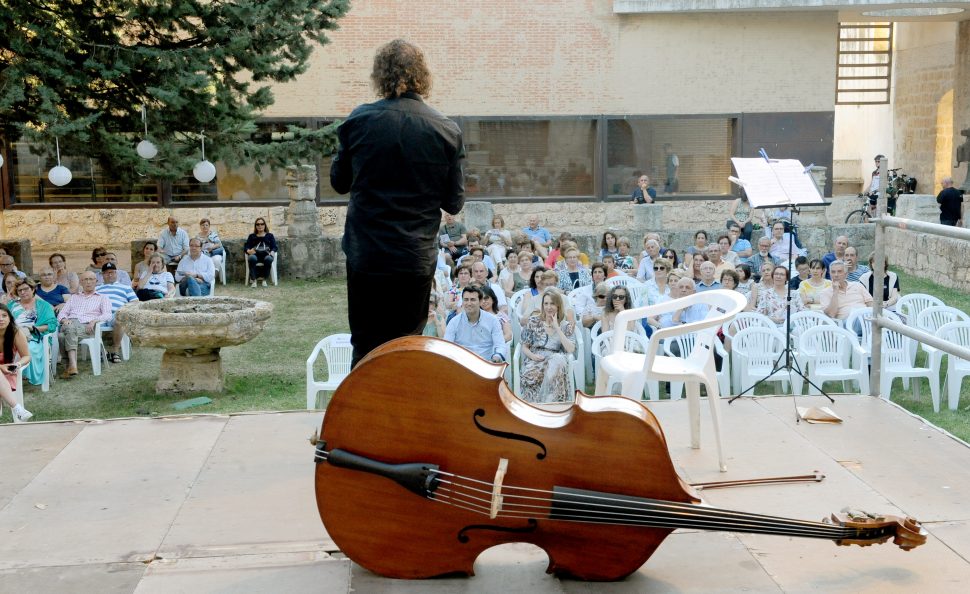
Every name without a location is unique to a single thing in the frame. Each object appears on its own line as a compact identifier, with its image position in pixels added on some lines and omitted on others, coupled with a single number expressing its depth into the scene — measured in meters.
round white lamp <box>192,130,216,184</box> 11.83
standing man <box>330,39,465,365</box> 4.20
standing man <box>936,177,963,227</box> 18.02
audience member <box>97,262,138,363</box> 10.88
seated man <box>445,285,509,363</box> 8.26
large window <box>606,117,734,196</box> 20.59
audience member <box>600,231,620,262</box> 13.42
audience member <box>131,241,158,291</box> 12.56
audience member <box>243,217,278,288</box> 15.77
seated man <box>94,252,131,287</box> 11.50
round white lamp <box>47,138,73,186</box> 12.77
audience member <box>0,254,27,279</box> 11.76
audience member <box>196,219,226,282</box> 15.59
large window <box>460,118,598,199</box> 20.30
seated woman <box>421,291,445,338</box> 9.54
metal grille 29.56
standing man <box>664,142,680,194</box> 20.78
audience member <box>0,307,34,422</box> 8.29
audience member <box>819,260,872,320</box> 9.97
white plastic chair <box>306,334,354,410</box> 8.17
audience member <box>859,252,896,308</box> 9.86
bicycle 21.11
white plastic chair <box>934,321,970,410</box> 8.46
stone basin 8.60
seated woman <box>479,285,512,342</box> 8.52
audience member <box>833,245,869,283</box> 11.06
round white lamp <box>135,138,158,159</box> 11.62
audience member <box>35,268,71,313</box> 10.91
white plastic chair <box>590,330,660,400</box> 8.43
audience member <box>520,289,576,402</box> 8.23
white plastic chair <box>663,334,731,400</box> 8.44
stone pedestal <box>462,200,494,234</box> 17.70
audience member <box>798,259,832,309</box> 10.33
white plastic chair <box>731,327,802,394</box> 8.48
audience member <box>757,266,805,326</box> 9.86
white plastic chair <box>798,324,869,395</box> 8.41
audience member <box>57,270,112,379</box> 10.26
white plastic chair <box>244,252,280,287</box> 15.73
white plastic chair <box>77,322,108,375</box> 10.31
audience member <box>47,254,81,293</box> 11.18
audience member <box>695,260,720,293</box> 10.28
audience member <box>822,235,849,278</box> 11.46
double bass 3.39
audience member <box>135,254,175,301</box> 12.21
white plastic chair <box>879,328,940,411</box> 8.52
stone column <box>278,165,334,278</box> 16.14
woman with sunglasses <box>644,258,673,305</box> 10.45
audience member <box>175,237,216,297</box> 13.61
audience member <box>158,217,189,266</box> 15.23
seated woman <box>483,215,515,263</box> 13.90
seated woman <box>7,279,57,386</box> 9.57
